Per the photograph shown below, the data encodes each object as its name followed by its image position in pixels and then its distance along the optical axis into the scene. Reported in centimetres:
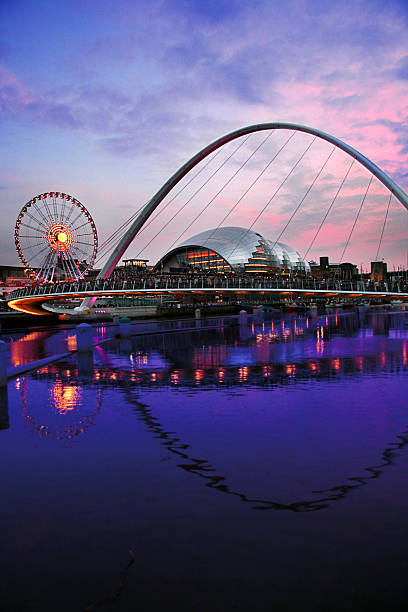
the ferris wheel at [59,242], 7325
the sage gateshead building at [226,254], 15375
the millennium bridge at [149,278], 6044
